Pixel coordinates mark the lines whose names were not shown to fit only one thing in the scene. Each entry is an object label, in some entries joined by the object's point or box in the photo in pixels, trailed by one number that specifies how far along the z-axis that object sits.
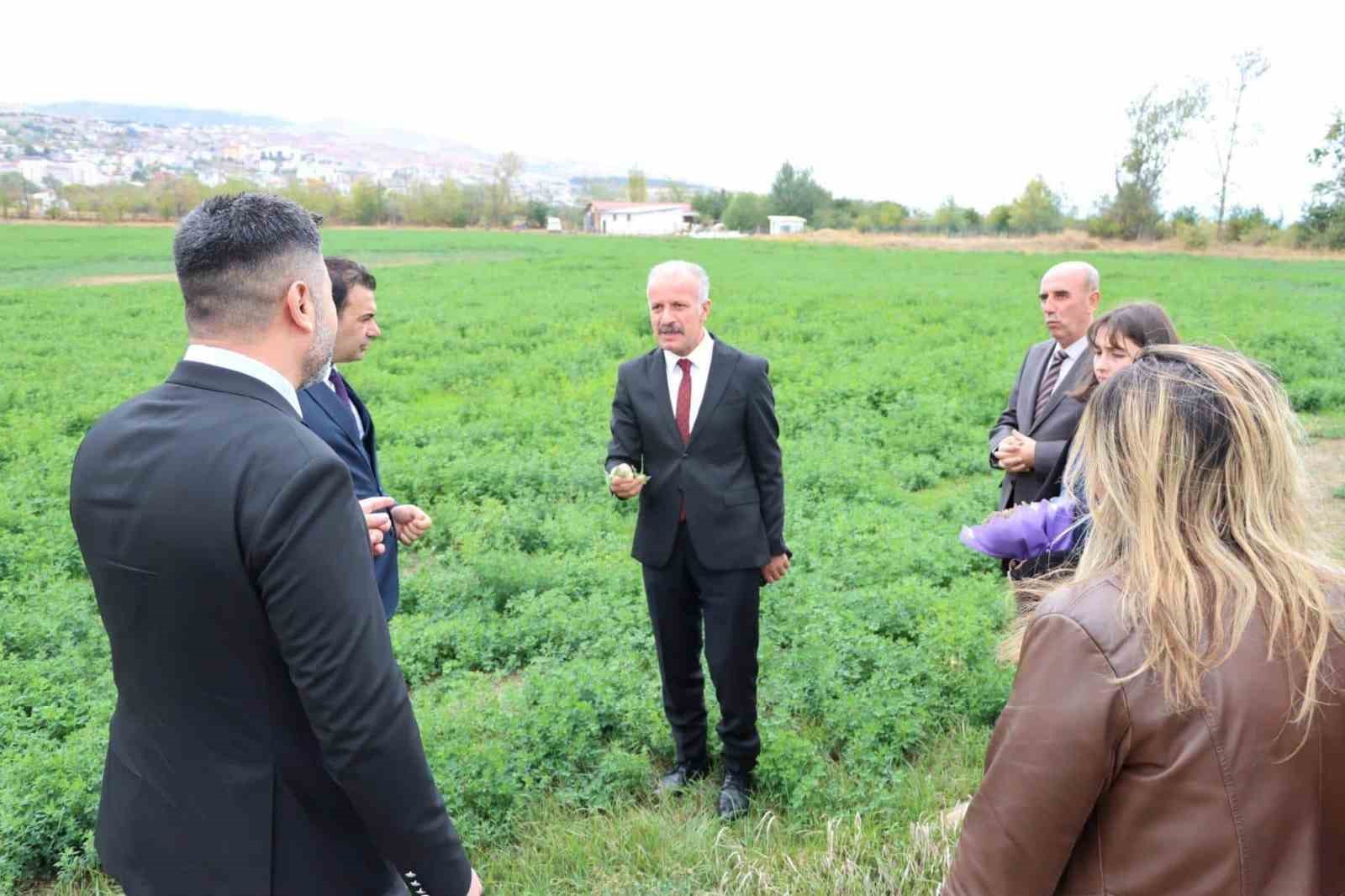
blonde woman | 1.56
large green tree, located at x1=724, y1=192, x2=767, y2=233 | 102.12
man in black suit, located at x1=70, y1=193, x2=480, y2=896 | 1.81
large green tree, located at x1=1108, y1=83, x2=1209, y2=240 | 68.19
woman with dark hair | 3.39
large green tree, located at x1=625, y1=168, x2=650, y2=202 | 146.00
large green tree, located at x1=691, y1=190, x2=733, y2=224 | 112.56
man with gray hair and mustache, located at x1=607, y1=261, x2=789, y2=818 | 4.18
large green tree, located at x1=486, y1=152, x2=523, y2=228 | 103.12
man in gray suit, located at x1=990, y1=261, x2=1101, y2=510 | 4.47
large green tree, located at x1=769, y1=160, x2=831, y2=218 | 103.75
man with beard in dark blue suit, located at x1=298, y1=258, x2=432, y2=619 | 3.62
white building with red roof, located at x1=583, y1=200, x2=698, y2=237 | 122.81
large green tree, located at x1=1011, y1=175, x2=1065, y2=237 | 72.75
